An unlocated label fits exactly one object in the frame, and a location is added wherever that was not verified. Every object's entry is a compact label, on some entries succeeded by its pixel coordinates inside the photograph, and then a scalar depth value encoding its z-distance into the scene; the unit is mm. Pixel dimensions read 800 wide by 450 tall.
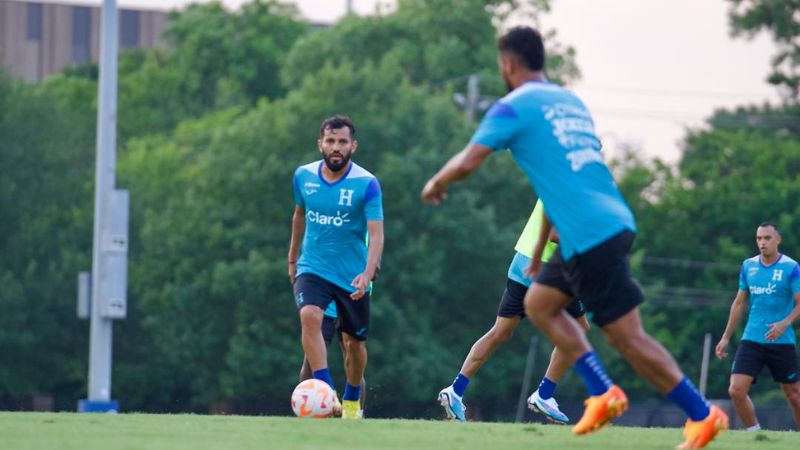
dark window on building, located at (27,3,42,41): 94500
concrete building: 94188
